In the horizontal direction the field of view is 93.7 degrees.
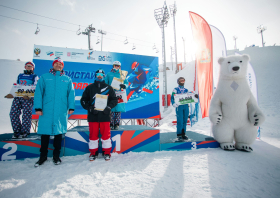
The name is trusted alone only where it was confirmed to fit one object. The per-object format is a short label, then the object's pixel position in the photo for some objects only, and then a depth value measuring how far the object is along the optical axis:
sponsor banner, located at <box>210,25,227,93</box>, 3.77
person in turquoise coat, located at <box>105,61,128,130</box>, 2.72
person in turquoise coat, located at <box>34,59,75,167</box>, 1.92
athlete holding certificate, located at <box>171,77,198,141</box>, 2.81
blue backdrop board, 4.59
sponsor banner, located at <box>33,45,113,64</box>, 4.52
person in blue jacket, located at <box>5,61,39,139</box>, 2.34
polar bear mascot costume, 2.31
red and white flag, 3.71
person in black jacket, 2.11
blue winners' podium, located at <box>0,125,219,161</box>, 2.13
